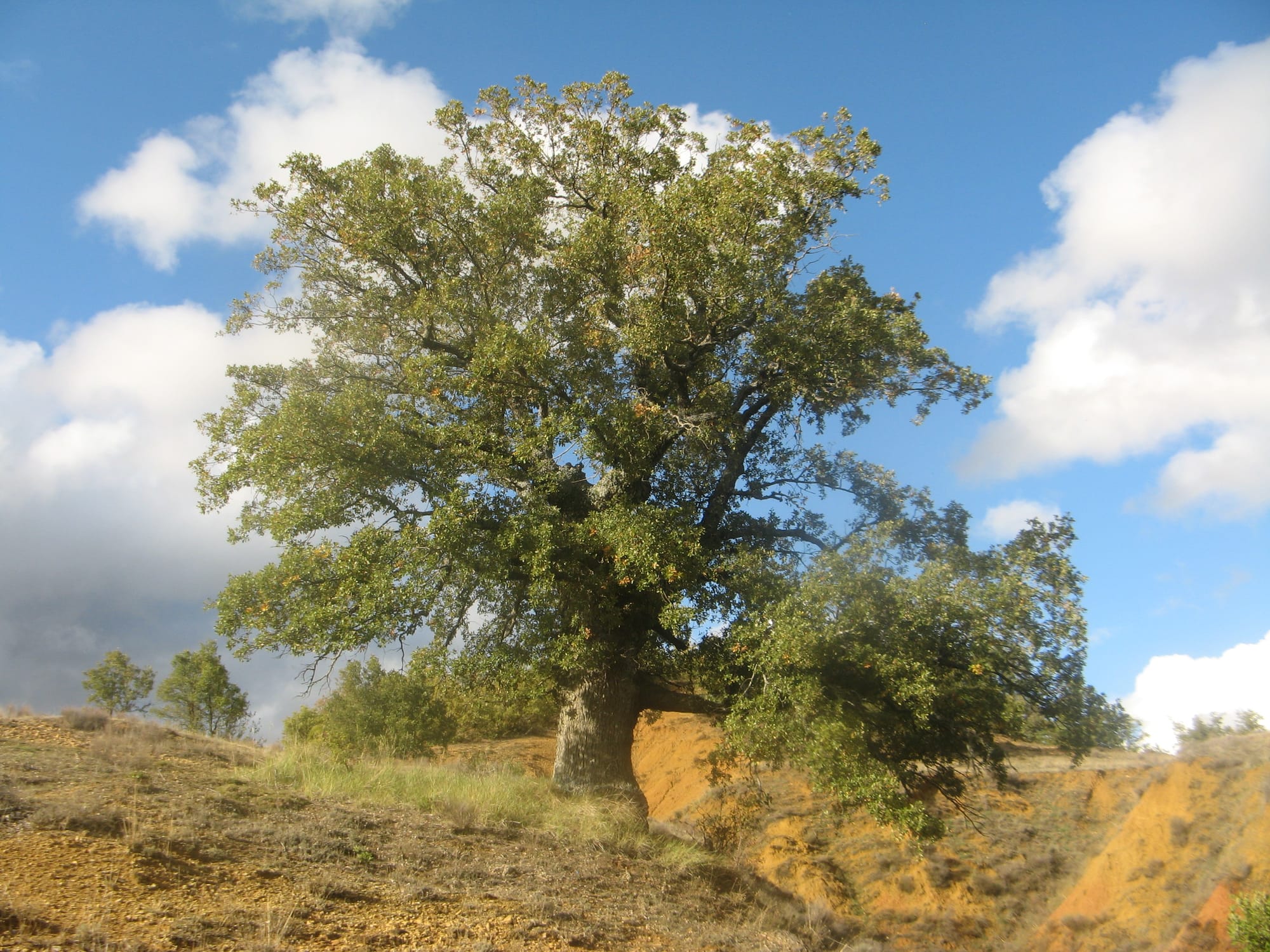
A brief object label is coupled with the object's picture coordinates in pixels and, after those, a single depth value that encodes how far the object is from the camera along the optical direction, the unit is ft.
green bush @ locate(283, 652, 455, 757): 80.18
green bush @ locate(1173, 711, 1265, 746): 73.10
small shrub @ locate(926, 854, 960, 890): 64.85
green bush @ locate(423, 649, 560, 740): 38.96
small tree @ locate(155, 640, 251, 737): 102.12
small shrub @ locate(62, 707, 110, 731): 42.29
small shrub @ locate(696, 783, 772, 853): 44.09
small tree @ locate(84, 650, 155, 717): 100.58
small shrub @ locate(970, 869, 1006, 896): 64.54
